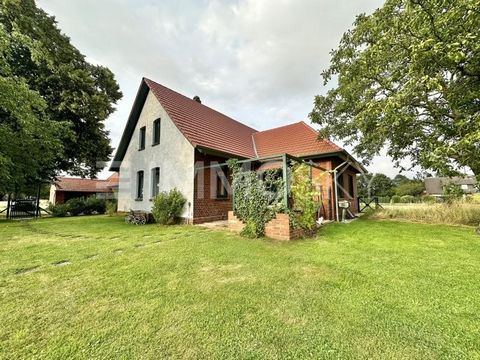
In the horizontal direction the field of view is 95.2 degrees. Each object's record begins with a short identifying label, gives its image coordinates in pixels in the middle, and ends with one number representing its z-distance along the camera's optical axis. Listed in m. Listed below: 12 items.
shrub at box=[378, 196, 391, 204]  33.13
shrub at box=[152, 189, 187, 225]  8.87
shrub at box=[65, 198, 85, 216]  15.49
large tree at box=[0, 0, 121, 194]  9.20
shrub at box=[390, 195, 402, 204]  31.48
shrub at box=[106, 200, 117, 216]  13.97
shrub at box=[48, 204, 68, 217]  14.92
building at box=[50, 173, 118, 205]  26.81
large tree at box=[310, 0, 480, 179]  4.92
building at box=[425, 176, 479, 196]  45.00
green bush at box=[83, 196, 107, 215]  16.38
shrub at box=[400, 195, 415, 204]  30.41
